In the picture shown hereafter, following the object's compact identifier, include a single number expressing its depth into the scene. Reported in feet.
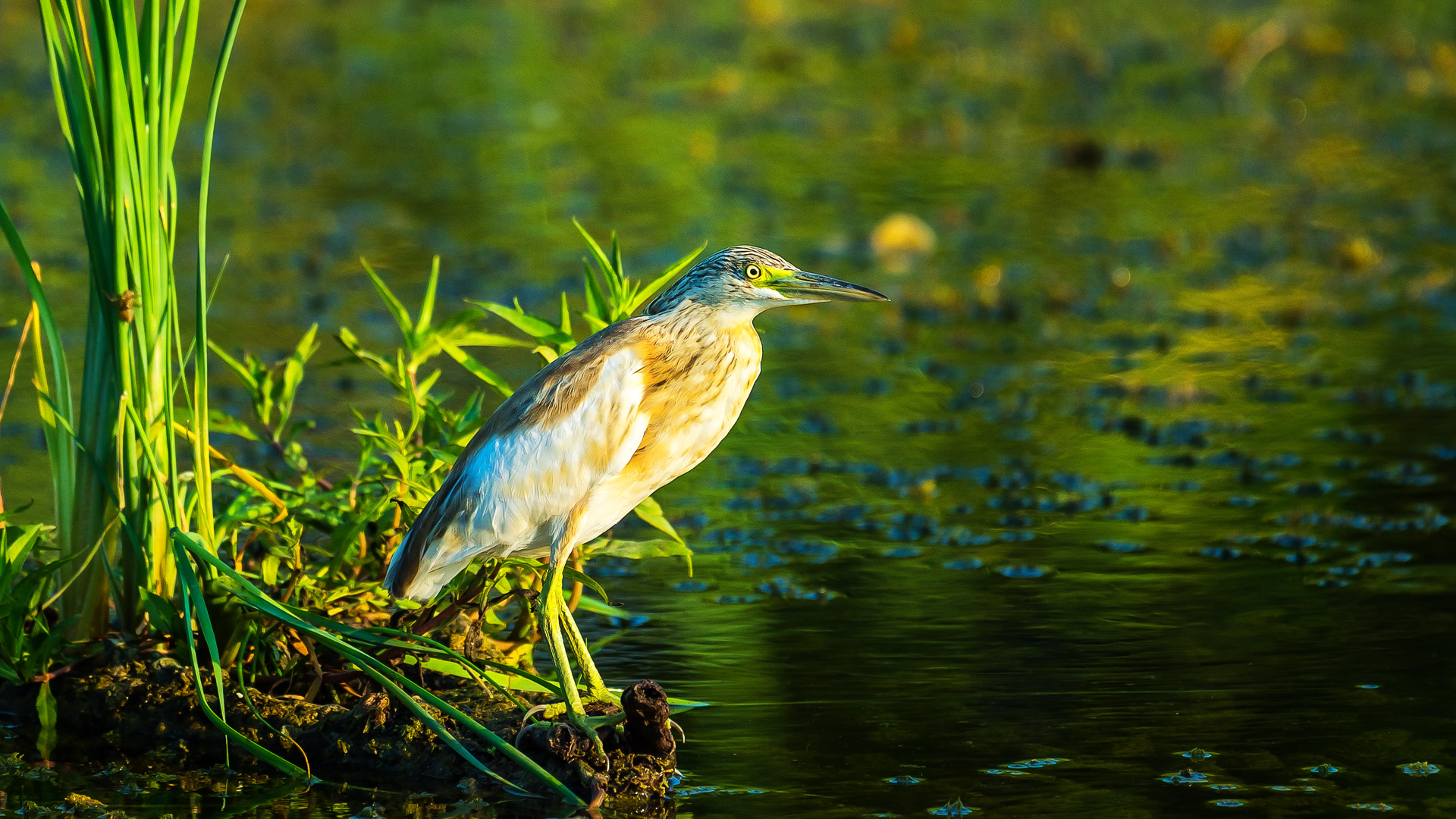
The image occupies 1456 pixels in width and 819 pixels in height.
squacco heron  28.96
